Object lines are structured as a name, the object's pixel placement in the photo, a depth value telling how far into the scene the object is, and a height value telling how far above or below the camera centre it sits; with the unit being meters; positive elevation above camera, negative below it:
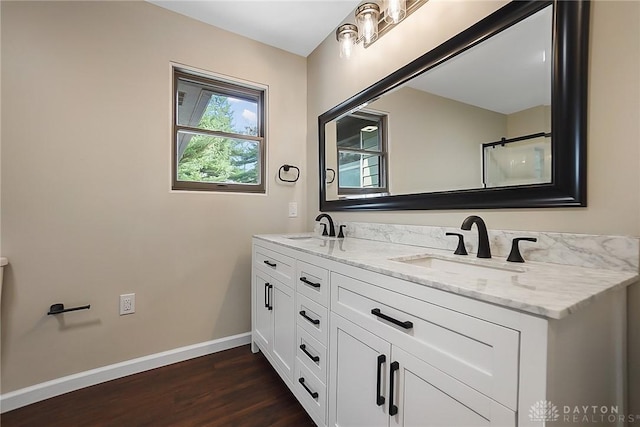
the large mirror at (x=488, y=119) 0.89 +0.41
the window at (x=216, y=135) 1.99 +0.59
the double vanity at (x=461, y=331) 0.56 -0.32
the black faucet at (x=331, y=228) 1.96 -0.12
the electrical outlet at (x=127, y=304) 1.74 -0.60
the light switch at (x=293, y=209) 2.37 +0.02
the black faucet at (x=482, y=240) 1.06 -0.11
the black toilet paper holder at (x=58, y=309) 1.54 -0.56
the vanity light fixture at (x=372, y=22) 1.45 +1.10
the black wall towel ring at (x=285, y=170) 2.31 +0.35
